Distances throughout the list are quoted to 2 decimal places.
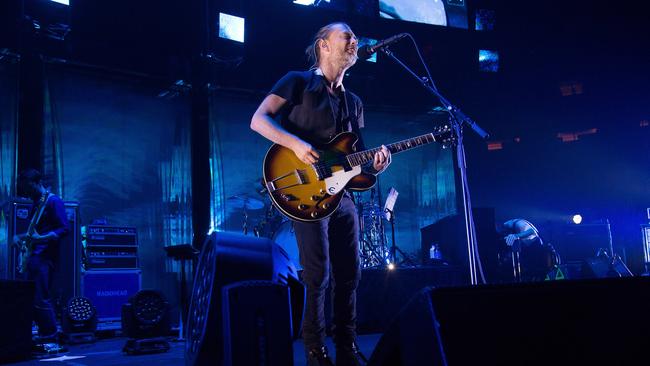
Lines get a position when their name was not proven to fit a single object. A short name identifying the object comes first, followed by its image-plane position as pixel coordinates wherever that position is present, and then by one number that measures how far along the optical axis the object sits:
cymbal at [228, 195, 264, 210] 8.43
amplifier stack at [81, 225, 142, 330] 7.27
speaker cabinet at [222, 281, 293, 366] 1.34
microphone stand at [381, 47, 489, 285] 3.71
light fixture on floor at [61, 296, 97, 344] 6.29
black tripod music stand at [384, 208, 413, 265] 8.28
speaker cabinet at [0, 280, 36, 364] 4.30
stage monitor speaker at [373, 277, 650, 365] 1.08
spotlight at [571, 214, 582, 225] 10.09
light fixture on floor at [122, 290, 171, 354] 5.18
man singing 2.67
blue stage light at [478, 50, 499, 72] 11.07
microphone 3.72
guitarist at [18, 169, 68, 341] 6.09
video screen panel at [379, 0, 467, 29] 10.23
